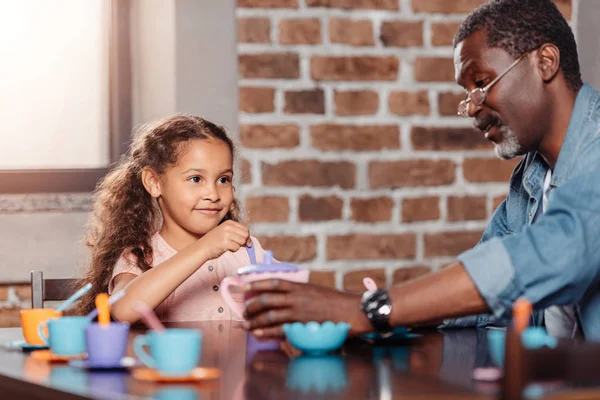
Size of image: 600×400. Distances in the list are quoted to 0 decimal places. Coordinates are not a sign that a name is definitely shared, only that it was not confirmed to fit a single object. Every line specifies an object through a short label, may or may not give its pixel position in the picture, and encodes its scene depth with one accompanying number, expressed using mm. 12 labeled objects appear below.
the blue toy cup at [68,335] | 2797
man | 2912
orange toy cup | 2983
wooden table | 2217
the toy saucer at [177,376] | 2396
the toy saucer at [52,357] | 2821
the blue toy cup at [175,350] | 2364
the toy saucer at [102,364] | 2630
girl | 3650
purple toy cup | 2646
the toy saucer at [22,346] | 2993
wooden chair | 3661
